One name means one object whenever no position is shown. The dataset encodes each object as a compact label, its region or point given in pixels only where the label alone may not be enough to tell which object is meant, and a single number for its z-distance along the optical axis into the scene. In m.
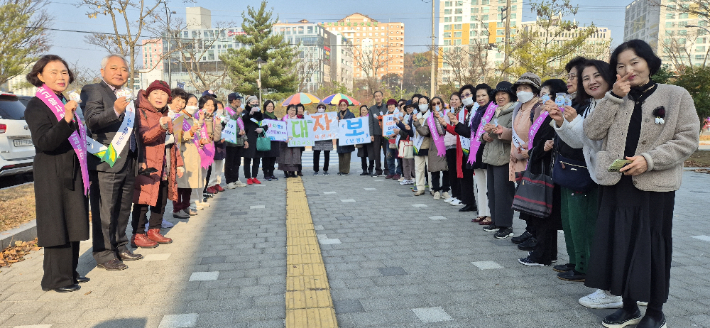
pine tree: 38.25
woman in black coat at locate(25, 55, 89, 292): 3.59
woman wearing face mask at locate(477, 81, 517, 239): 5.54
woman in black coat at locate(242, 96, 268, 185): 10.59
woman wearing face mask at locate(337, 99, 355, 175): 12.54
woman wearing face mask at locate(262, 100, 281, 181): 11.30
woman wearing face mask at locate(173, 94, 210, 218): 6.45
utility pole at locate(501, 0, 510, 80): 20.33
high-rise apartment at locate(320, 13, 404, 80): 141.50
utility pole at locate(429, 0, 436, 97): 29.20
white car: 8.25
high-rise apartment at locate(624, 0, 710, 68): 79.81
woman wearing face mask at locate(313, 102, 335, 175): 12.55
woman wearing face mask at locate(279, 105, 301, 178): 11.66
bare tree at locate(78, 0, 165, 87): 13.43
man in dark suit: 4.20
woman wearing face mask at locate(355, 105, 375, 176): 12.62
